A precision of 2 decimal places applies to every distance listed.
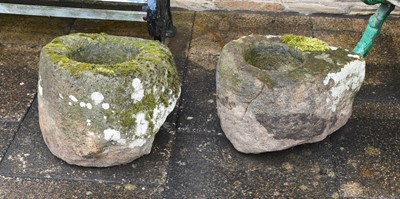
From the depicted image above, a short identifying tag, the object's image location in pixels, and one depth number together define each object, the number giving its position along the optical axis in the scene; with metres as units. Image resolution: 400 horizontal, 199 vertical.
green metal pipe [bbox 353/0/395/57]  2.79
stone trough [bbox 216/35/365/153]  2.53
